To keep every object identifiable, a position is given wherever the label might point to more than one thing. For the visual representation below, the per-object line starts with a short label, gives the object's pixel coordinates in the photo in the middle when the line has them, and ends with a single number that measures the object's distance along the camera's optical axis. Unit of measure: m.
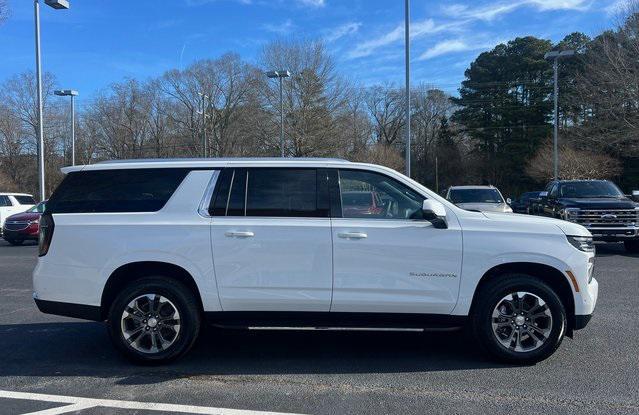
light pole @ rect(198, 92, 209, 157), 50.72
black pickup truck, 12.79
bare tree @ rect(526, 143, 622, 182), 36.00
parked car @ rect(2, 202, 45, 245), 17.38
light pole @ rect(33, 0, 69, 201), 21.40
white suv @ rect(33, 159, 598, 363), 5.00
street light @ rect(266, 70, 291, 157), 35.97
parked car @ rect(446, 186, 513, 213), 14.84
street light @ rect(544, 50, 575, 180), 27.88
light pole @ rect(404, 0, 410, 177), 21.17
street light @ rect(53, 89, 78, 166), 34.39
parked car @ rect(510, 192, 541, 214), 29.45
